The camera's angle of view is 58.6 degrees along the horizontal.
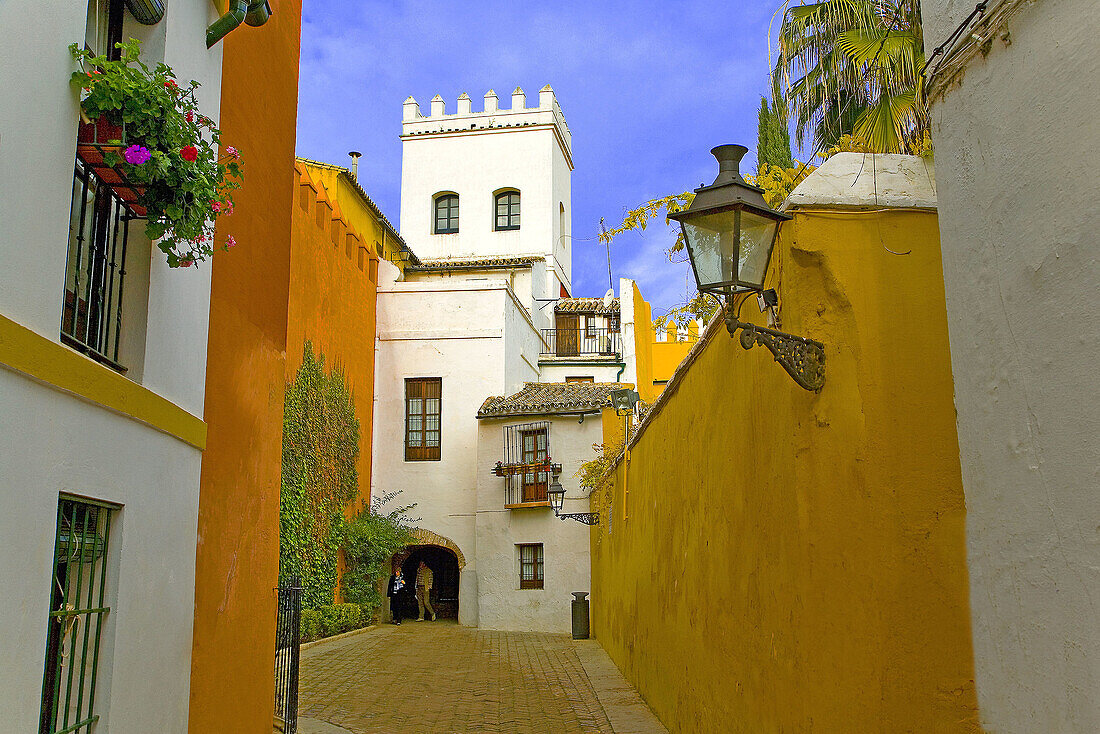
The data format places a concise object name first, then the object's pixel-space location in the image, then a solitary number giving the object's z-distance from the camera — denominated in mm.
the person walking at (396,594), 23922
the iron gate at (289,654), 8469
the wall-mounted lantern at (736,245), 4484
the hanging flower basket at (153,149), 4125
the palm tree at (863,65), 6770
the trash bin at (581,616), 19953
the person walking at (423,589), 25000
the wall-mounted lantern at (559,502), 20094
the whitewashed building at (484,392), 23375
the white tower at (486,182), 35469
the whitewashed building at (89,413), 3557
